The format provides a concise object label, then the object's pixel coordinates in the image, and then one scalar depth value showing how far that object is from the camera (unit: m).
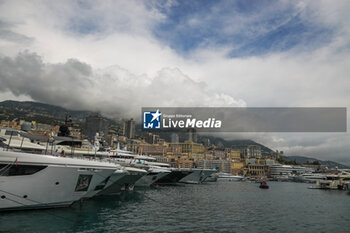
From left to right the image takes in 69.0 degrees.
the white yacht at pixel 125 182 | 34.69
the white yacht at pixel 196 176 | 82.06
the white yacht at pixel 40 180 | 19.50
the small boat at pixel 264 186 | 84.21
